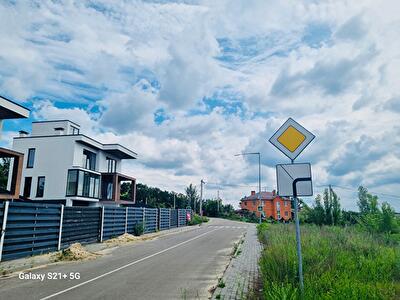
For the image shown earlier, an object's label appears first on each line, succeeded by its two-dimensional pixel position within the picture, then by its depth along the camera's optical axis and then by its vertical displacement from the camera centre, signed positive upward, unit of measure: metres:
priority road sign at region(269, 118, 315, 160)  5.93 +1.40
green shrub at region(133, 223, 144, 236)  22.25 -1.24
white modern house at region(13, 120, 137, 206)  30.92 +4.51
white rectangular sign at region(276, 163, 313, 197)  5.57 +0.58
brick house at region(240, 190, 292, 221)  83.40 +1.66
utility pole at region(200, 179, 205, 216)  52.87 +4.09
